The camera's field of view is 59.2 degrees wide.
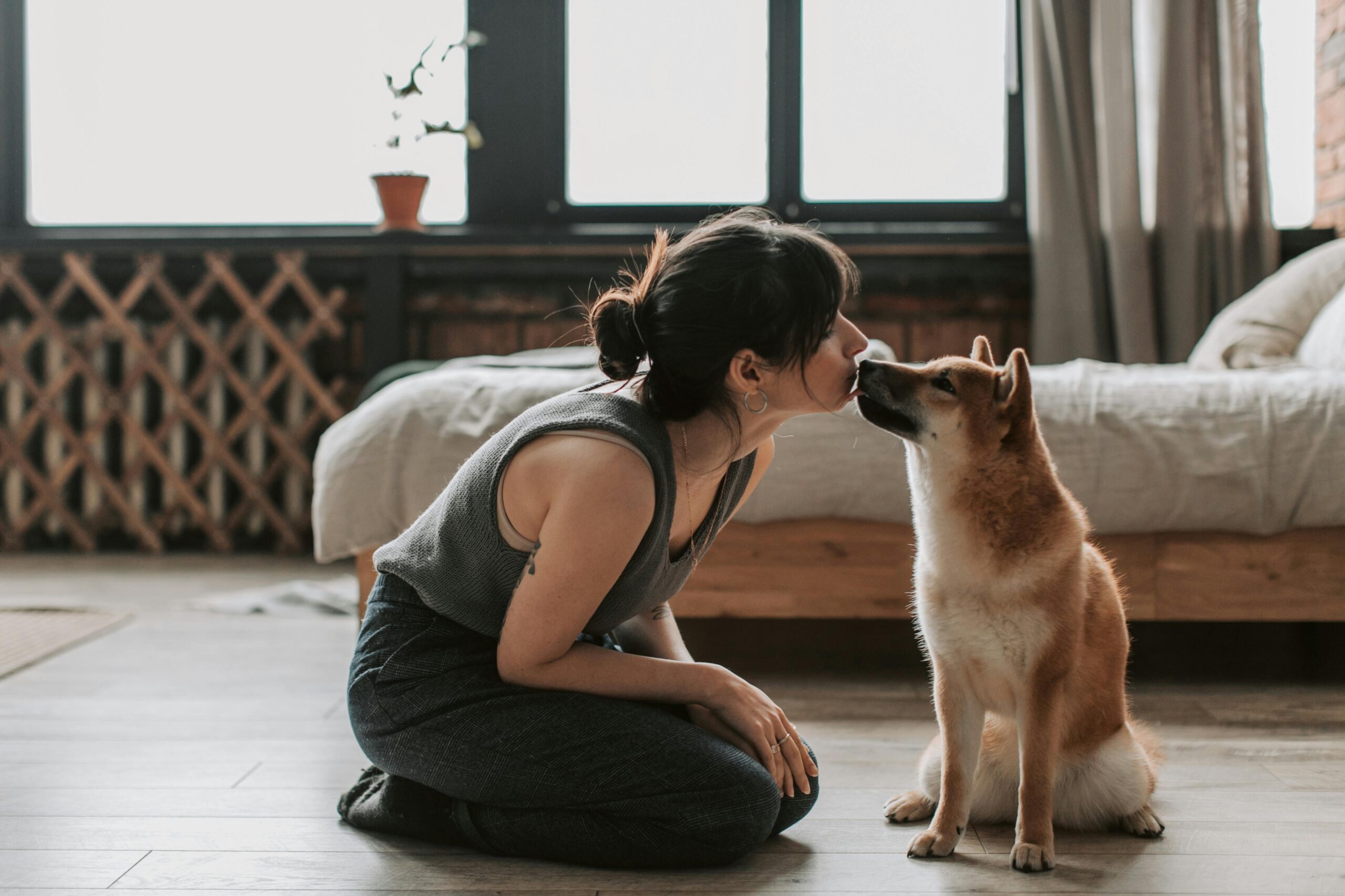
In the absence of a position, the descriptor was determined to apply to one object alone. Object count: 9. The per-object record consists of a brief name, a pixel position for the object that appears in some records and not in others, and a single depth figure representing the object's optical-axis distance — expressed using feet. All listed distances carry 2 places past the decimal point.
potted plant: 11.09
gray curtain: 10.62
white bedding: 5.95
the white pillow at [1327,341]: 6.96
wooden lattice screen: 11.14
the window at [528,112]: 11.85
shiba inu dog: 3.71
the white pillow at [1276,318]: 7.98
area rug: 6.82
